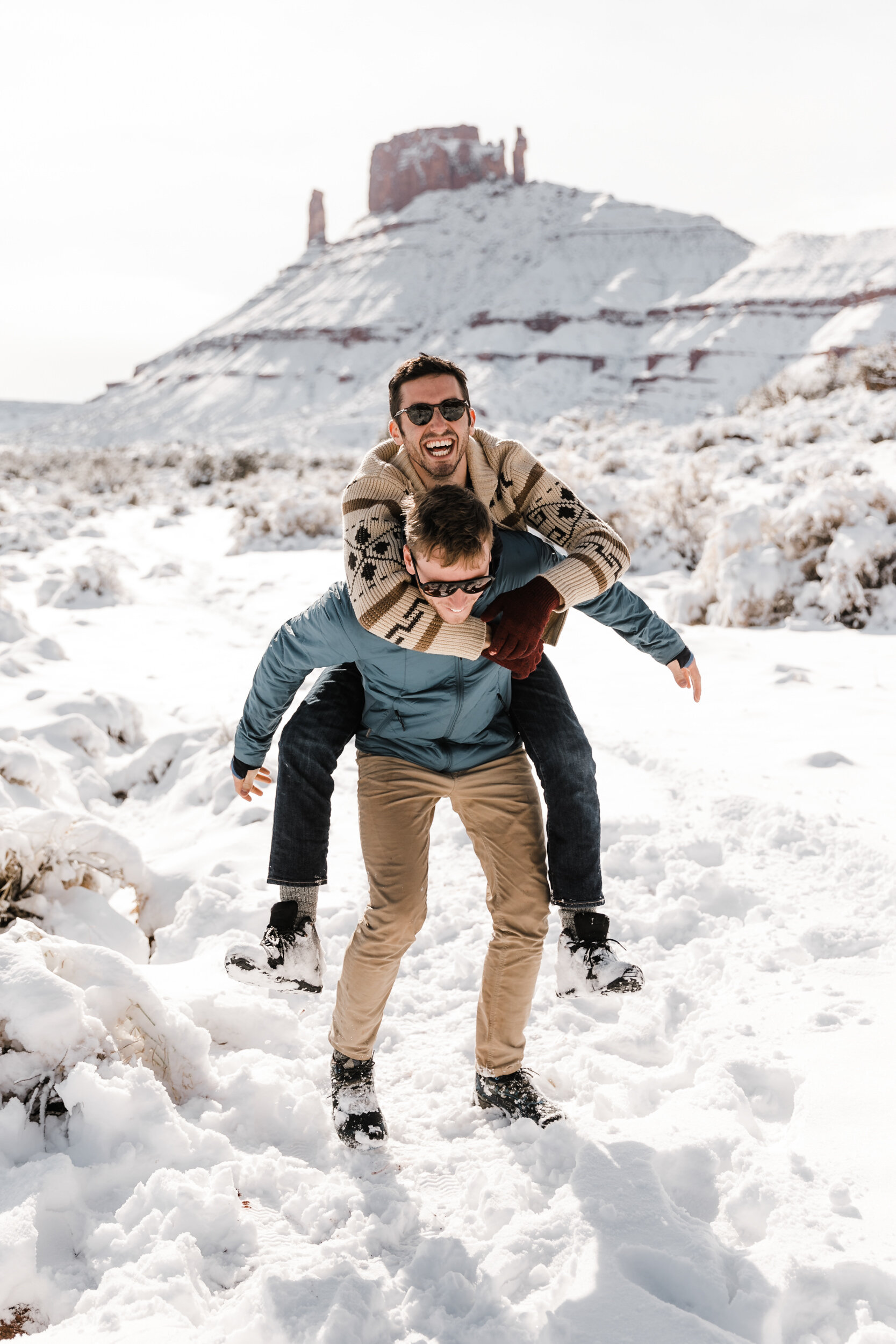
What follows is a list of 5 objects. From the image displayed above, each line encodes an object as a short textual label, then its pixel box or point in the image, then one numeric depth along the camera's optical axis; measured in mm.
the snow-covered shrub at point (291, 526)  12391
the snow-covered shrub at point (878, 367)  13266
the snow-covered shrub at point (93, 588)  8844
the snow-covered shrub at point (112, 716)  5141
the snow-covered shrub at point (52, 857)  2799
